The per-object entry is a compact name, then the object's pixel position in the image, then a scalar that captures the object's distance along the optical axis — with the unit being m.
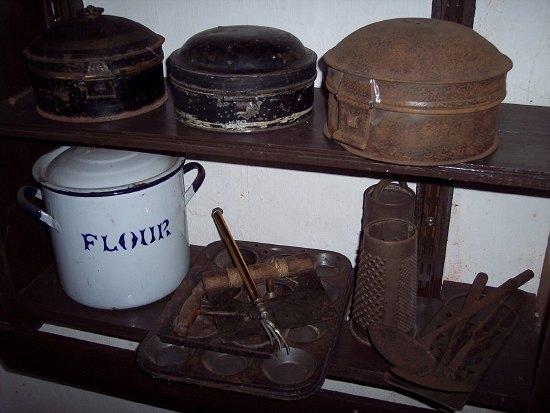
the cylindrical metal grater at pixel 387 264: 0.90
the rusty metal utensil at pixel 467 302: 0.95
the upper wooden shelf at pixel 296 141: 0.76
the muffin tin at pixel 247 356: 0.92
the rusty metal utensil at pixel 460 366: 0.88
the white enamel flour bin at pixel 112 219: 0.99
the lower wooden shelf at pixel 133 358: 0.95
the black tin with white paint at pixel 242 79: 0.84
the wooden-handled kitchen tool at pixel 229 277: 1.02
